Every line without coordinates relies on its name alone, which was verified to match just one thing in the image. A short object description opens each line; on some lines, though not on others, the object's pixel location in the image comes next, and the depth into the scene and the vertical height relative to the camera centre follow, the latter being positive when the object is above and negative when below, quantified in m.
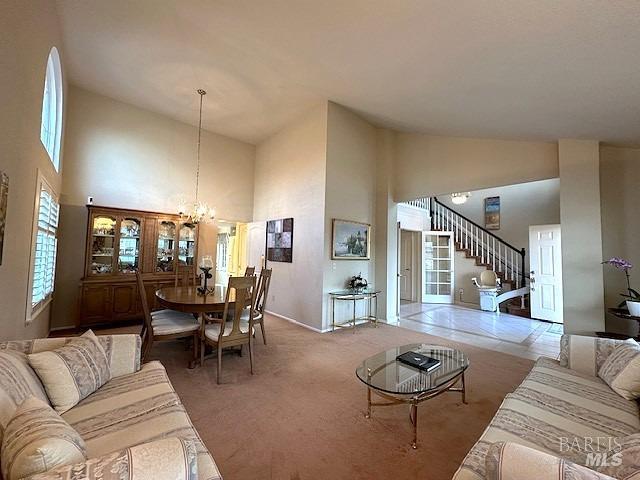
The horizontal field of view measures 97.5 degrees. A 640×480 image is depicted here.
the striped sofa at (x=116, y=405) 1.24 -0.86
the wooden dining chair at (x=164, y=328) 2.99 -0.85
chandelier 5.61 +1.01
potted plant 2.89 -0.41
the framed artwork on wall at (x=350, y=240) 4.87 +0.28
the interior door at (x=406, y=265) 8.12 -0.23
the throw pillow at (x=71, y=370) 1.52 -0.71
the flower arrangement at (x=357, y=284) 5.02 -0.50
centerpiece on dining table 3.76 -0.31
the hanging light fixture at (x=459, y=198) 6.74 +1.46
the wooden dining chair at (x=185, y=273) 5.25 -0.40
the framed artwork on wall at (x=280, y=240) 5.46 +0.29
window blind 2.97 +0.01
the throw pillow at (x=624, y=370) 1.71 -0.70
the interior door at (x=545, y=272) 5.48 -0.24
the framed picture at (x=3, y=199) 1.83 +0.33
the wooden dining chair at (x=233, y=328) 2.91 -0.85
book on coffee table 2.27 -0.87
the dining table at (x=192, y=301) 3.03 -0.55
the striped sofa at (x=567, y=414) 1.25 -0.84
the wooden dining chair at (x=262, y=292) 3.60 -0.50
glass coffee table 1.92 -0.91
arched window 3.33 +1.83
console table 4.74 -0.76
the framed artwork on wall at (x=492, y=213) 8.05 +1.34
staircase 6.93 +0.30
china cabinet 4.50 -0.14
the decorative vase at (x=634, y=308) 2.88 -0.47
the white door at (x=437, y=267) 7.74 -0.26
